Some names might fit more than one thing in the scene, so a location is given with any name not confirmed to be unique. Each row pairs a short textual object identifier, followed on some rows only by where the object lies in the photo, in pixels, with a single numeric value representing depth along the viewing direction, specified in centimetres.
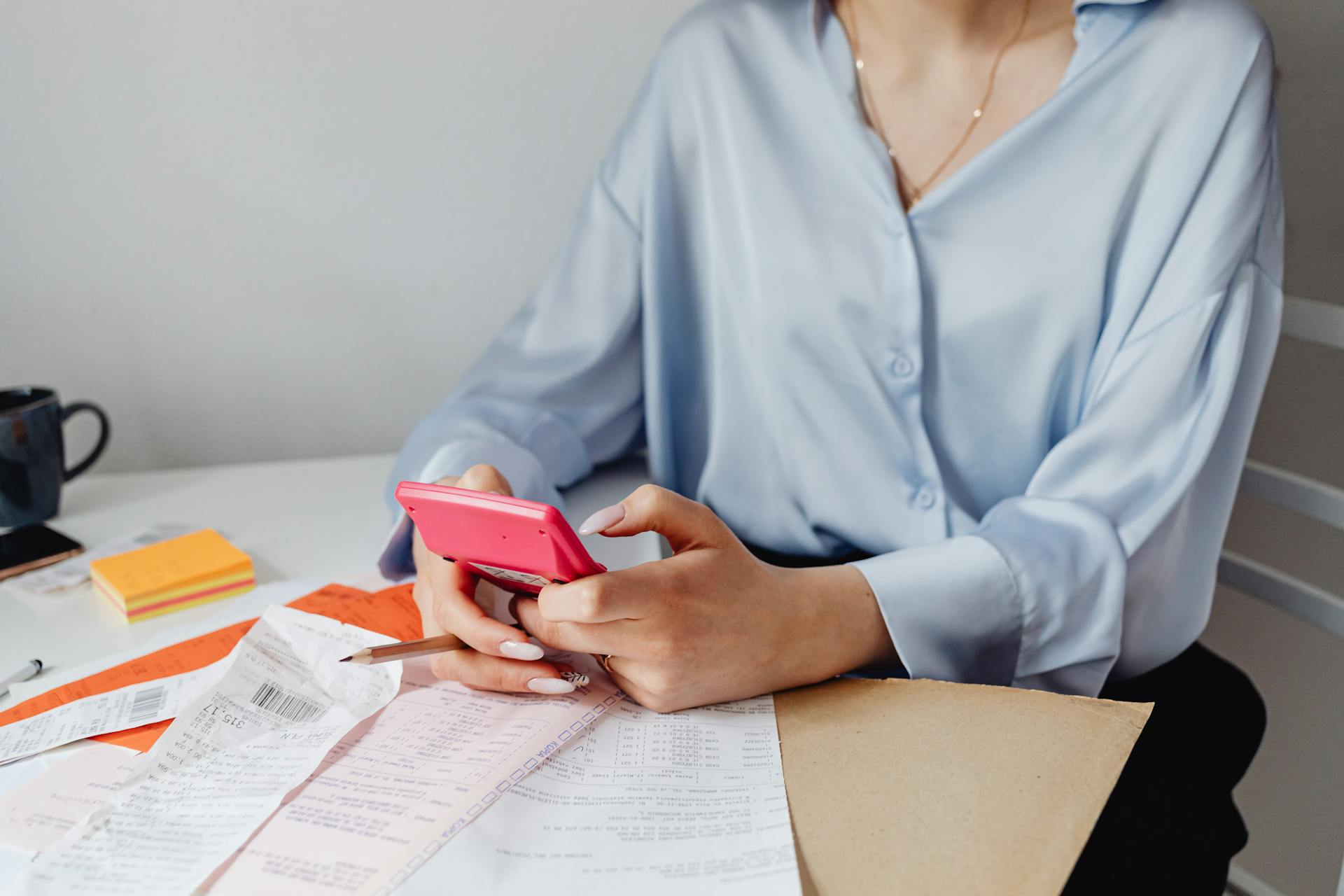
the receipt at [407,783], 48
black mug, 94
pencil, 60
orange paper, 65
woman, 71
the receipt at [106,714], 61
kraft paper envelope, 48
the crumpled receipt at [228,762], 48
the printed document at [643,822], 48
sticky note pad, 80
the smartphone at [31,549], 89
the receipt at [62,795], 52
